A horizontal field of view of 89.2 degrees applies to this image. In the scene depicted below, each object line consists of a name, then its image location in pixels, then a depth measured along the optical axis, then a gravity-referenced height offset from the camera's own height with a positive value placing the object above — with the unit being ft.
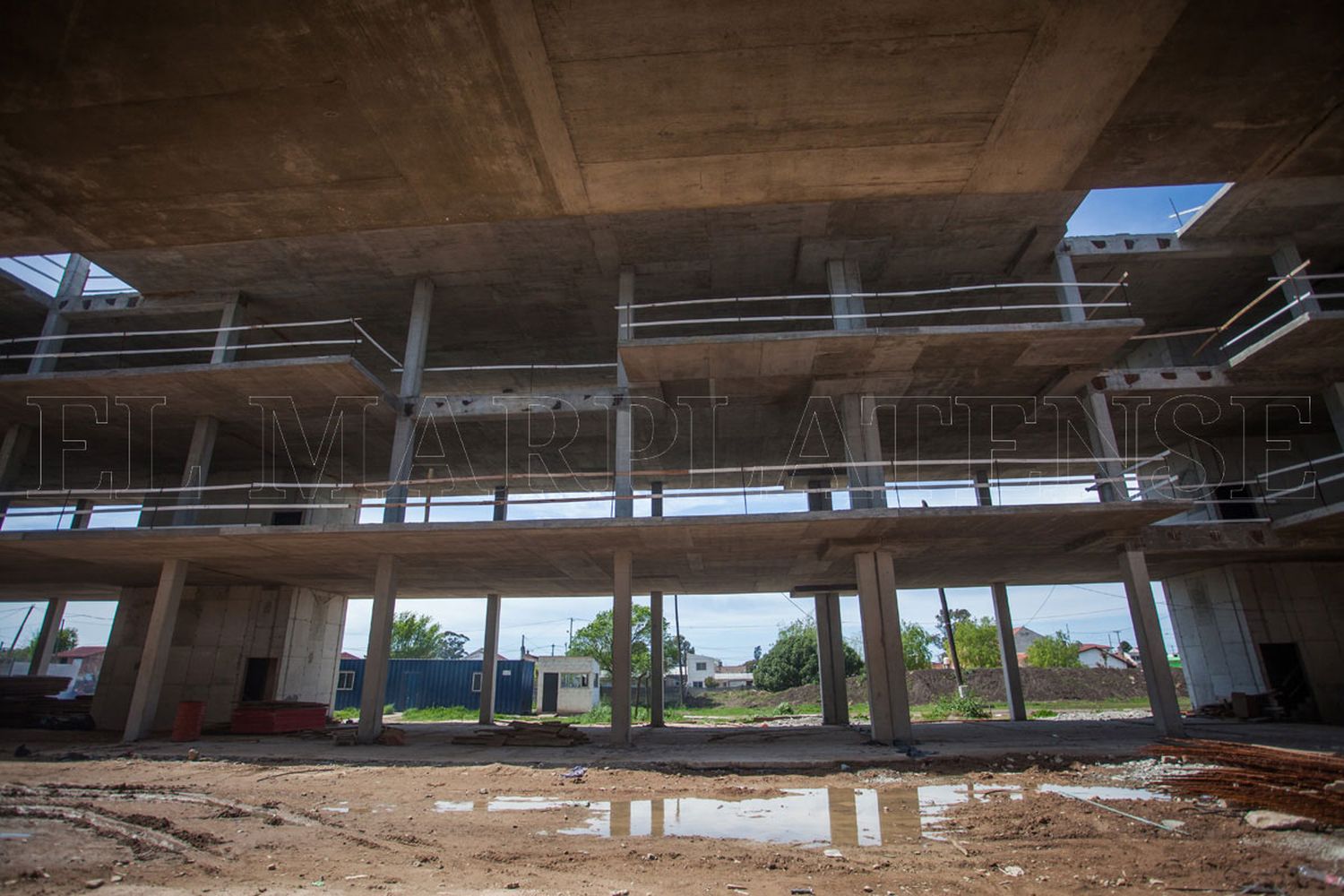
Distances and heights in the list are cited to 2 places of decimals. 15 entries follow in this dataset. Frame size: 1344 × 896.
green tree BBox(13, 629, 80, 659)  265.95 +17.40
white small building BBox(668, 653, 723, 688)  309.42 +4.86
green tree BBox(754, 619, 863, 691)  177.58 +3.83
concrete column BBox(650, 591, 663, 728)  64.49 +1.06
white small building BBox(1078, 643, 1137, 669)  209.46 +5.06
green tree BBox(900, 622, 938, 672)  189.35 +8.89
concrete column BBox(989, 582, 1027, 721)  64.08 +0.90
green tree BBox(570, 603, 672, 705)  184.96 +10.91
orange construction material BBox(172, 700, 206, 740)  46.42 -2.33
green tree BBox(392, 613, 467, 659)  244.01 +16.18
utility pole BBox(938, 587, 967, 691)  109.50 +5.26
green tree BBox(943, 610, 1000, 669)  188.55 +7.72
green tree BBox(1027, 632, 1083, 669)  186.29 +5.13
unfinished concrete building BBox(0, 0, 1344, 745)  9.95 +8.89
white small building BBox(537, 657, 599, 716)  114.62 -1.19
